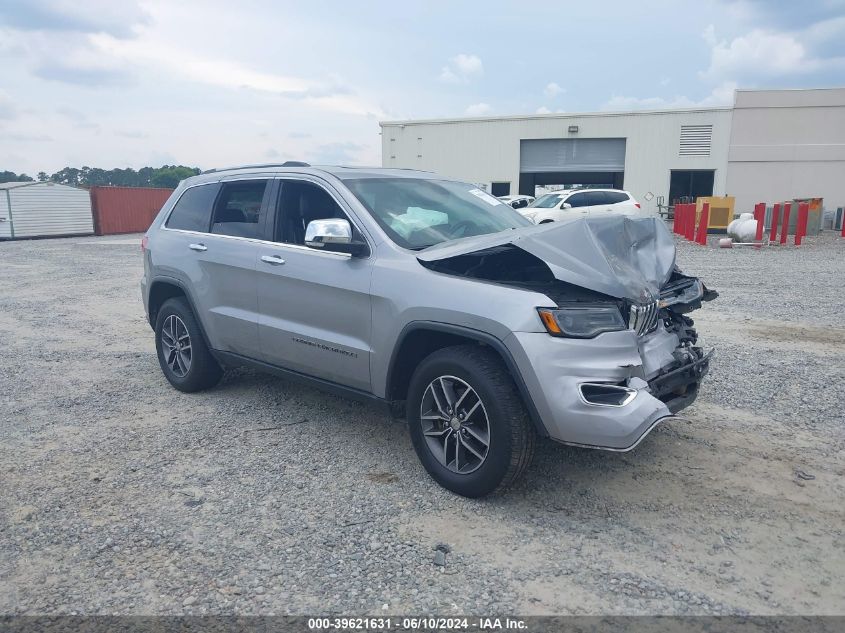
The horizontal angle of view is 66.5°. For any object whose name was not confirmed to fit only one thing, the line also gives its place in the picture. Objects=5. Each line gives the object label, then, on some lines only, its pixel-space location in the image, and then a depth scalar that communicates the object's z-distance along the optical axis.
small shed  25.20
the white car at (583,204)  21.06
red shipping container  29.33
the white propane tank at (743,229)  19.94
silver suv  3.25
